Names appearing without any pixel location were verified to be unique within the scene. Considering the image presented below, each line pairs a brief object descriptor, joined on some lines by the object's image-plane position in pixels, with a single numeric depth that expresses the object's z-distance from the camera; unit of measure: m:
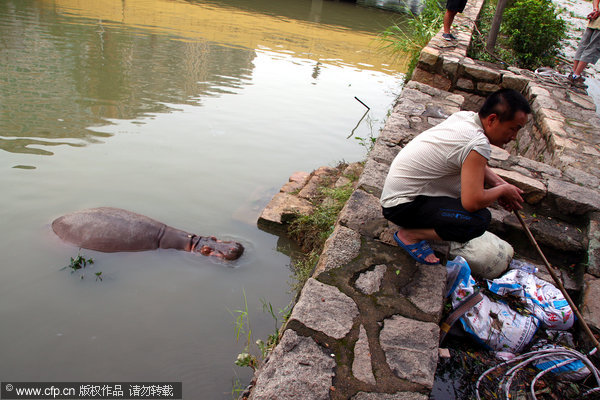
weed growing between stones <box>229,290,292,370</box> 2.68
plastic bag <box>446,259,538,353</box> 2.75
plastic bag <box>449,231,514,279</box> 3.23
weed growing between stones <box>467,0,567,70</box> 8.35
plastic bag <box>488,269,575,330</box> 2.84
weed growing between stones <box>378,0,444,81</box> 9.36
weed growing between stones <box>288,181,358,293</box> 3.83
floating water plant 3.56
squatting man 2.58
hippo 3.89
